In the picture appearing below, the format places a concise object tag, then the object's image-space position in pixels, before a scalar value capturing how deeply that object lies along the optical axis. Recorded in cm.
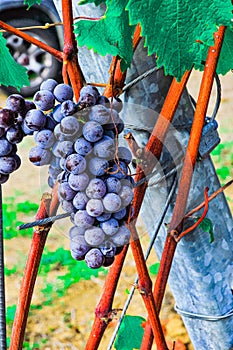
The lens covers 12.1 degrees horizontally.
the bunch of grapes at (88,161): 85
